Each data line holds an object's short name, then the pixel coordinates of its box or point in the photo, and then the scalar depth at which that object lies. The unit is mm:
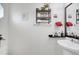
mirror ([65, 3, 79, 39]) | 1719
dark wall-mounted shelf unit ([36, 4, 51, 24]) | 1994
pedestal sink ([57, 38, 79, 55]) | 1163
